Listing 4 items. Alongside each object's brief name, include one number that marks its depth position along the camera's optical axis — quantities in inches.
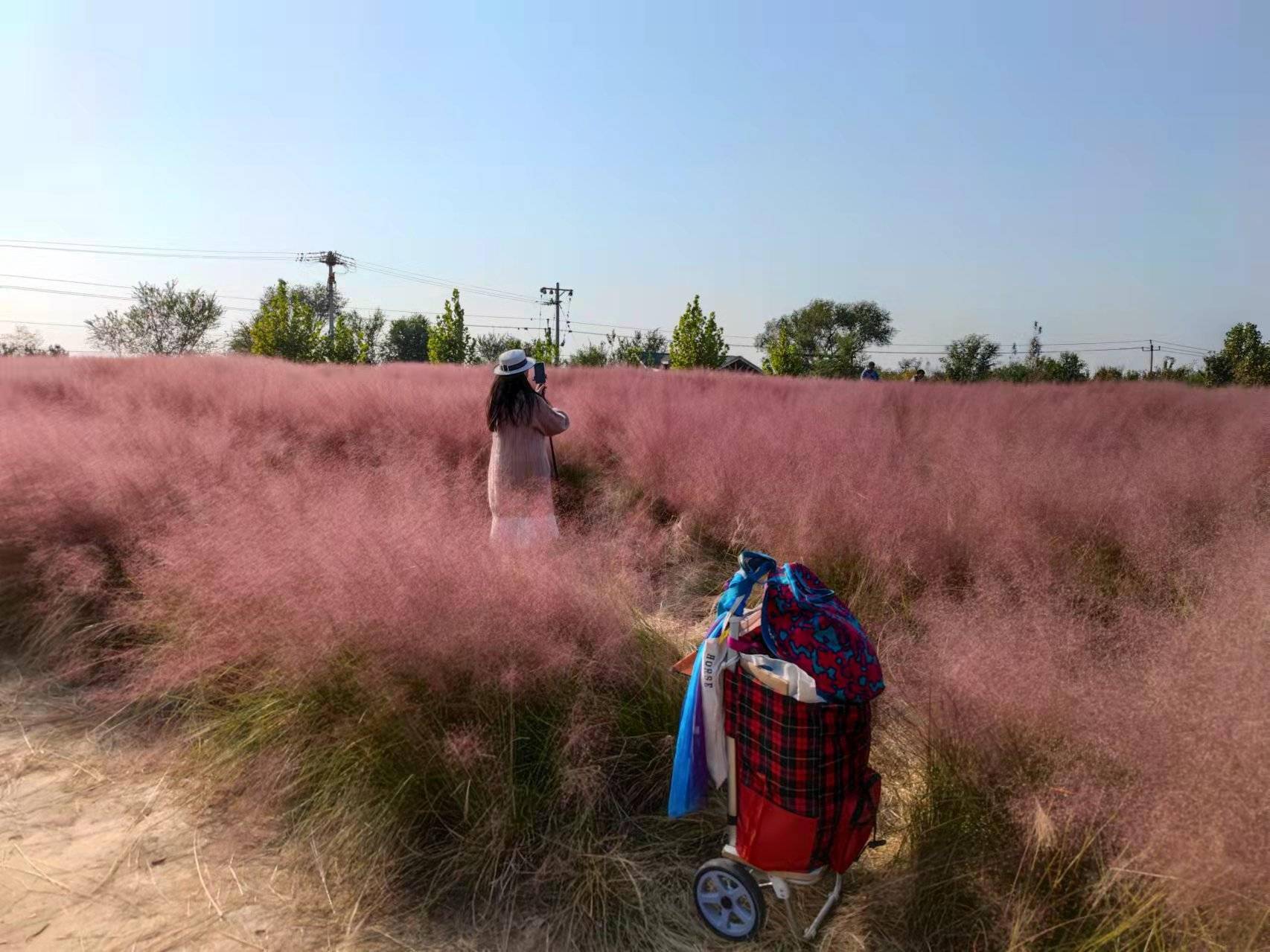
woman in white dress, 163.0
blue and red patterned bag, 76.1
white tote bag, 80.0
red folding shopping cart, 75.8
